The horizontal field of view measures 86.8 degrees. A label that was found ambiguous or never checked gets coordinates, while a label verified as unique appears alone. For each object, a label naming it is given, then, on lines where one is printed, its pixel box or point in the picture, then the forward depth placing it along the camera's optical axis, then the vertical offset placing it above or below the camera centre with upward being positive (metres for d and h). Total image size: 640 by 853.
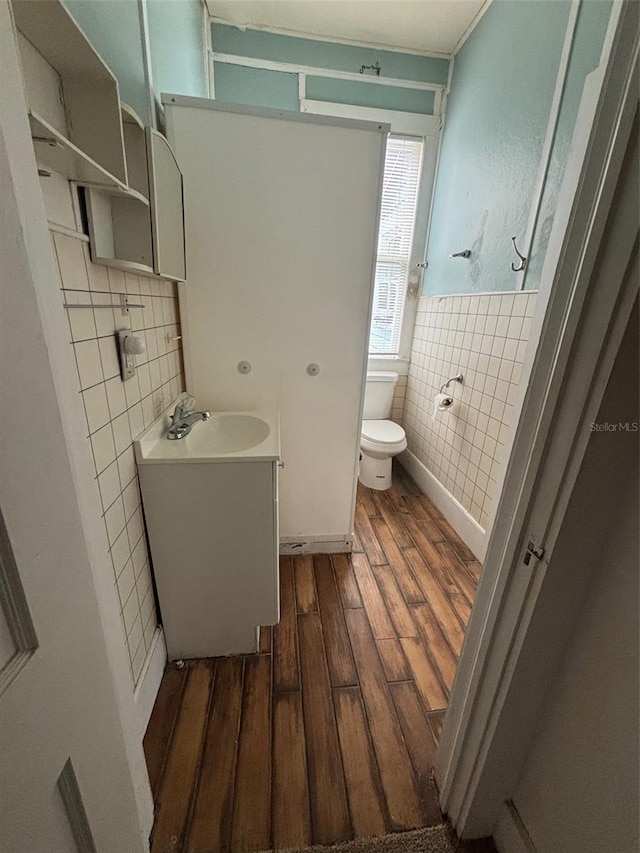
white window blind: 2.53 +0.61
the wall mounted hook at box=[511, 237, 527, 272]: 1.65 +0.28
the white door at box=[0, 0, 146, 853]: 0.35 -0.32
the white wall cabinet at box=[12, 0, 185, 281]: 0.62 +0.38
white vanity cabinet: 1.14 -0.82
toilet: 2.46 -0.83
